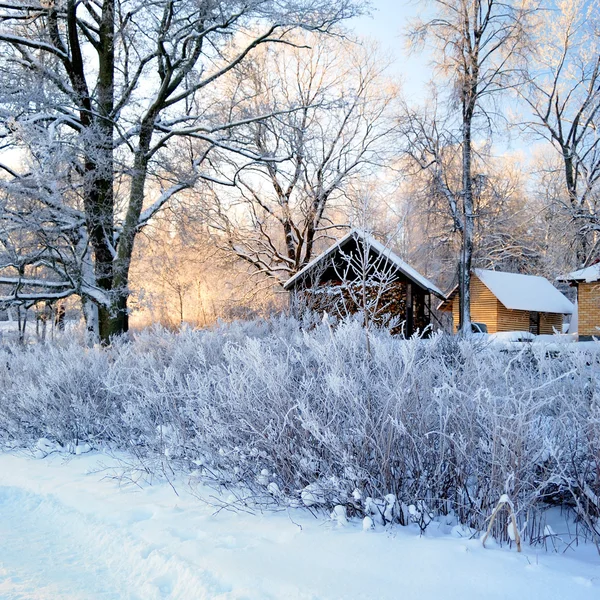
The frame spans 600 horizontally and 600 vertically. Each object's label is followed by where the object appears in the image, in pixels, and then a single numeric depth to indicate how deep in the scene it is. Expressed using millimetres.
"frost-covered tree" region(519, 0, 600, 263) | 24594
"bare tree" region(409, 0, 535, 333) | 21109
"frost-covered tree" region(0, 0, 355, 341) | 10609
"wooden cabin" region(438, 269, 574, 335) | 29203
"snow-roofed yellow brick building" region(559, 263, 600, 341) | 21312
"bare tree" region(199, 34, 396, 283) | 25266
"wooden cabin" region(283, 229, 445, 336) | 14875
